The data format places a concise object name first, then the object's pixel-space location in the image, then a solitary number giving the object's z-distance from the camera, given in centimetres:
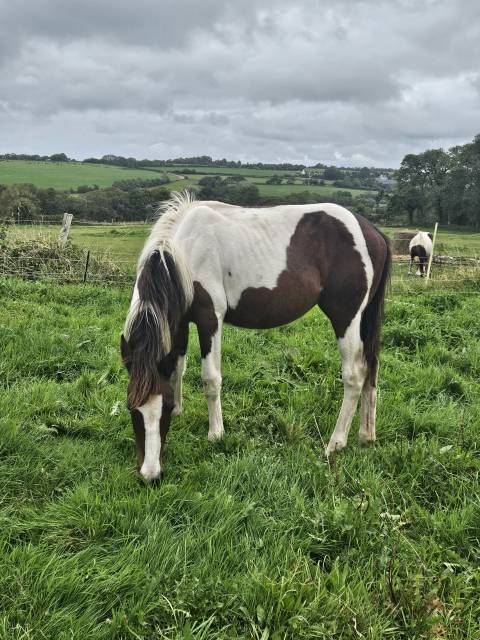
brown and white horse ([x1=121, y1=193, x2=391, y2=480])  343
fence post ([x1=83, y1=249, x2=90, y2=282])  912
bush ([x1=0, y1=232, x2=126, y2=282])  903
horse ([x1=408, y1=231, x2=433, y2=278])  1719
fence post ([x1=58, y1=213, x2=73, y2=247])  976
